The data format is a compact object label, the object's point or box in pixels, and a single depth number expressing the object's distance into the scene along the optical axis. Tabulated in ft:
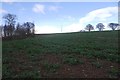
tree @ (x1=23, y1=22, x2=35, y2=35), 93.83
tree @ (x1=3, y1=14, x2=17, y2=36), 91.06
